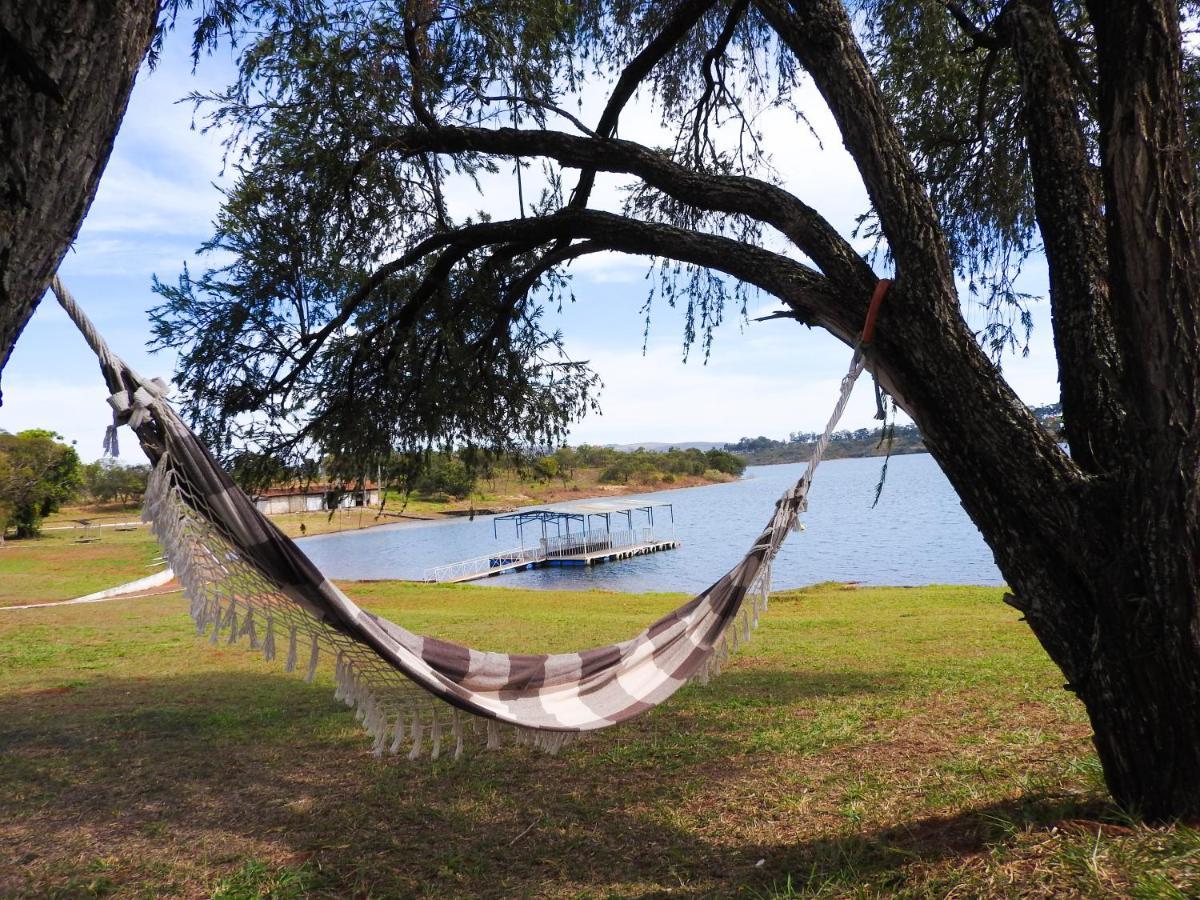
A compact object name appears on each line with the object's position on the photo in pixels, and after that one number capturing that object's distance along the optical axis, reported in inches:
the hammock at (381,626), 75.4
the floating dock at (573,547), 827.4
